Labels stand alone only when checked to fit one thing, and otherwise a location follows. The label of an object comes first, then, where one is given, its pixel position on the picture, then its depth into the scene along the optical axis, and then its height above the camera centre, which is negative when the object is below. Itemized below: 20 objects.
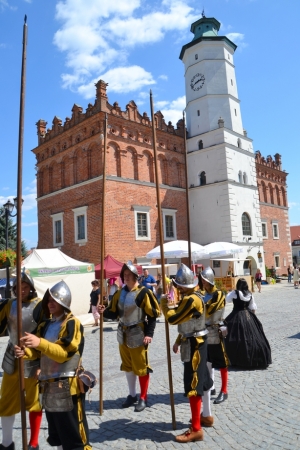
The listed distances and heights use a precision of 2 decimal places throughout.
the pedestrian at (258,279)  23.35 -0.65
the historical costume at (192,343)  4.02 -0.80
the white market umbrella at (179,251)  17.22 +0.98
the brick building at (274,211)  34.31 +5.46
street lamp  16.67 +3.20
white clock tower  26.34 +8.53
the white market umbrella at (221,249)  19.06 +1.08
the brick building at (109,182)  22.50 +6.00
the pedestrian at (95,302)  12.77 -0.91
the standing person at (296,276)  25.14 -0.58
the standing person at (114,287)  13.27 -0.44
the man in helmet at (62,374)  3.10 -0.83
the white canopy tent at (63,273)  14.07 +0.13
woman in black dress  6.50 -1.16
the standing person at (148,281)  13.47 -0.29
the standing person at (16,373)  3.59 -0.92
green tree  38.28 +4.72
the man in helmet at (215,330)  5.14 -0.82
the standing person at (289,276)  29.83 -0.67
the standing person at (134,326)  4.99 -0.70
